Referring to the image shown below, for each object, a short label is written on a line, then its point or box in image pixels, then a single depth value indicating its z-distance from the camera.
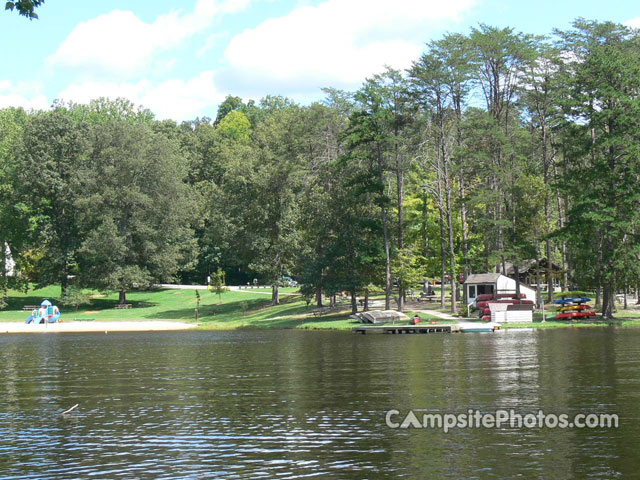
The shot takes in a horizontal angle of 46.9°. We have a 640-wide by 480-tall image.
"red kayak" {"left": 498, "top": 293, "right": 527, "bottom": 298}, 73.38
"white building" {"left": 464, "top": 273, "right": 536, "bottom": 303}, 77.62
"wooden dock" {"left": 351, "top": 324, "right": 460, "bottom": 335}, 63.25
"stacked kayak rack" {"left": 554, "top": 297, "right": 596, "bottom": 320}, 66.19
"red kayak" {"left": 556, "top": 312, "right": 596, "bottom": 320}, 66.00
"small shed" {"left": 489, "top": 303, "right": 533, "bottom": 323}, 67.00
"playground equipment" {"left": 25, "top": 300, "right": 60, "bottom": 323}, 84.88
